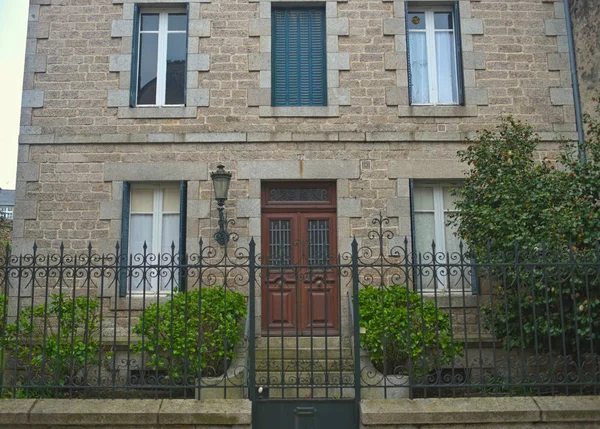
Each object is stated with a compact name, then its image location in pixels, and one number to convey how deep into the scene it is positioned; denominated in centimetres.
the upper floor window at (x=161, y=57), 979
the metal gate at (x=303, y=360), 620
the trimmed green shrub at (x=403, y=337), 722
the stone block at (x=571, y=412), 583
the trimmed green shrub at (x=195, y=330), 718
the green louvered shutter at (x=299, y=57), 970
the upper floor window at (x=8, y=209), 3007
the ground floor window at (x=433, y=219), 933
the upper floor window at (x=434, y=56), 984
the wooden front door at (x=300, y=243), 905
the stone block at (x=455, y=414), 583
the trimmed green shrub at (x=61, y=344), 721
